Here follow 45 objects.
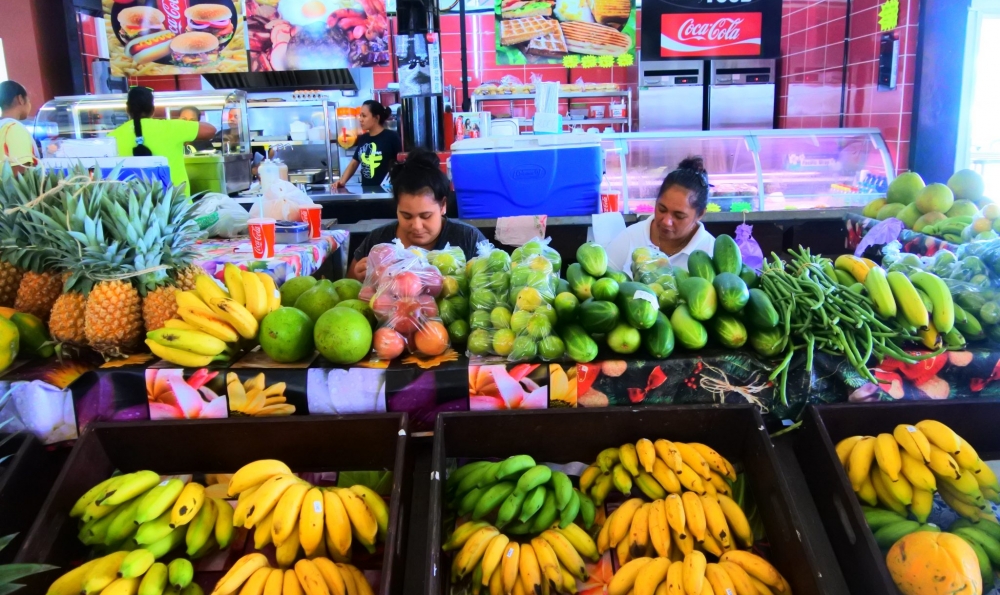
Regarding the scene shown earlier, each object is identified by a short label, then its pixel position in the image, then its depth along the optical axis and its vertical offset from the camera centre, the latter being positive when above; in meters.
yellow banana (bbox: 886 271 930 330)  1.71 -0.40
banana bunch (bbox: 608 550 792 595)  1.33 -0.87
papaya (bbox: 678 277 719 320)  1.69 -0.38
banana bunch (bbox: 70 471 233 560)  1.42 -0.77
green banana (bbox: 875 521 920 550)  1.45 -0.84
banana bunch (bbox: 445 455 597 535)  1.49 -0.78
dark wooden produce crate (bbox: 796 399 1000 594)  1.48 -0.72
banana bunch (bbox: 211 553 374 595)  1.31 -0.84
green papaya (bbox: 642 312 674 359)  1.65 -0.47
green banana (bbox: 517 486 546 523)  1.46 -0.78
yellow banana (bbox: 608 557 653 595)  1.38 -0.89
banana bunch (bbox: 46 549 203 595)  1.32 -0.83
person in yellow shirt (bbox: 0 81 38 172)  3.97 +0.27
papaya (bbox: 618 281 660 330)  1.62 -0.38
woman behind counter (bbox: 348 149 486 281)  2.94 -0.24
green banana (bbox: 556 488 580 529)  1.51 -0.82
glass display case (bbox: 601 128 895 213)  4.80 -0.07
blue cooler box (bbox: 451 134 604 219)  4.16 -0.10
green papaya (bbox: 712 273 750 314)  1.68 -0.36
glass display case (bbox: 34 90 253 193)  5.63 +0.41
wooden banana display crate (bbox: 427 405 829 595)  1.64 -0.70
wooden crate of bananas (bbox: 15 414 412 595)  1.62 -0.70
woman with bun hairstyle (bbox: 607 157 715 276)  3.00 -0.33
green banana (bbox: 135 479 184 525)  1.41 -0.73
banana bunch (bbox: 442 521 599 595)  1.39 -0.86
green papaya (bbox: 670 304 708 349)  1.68 -0.46
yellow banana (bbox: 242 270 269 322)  1.76 -0.36
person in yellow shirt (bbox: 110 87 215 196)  3.34 +0.14
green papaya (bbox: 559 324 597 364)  1.66 -0.48
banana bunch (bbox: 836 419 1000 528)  1.52 -0.76
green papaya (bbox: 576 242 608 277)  1.82 -0.29
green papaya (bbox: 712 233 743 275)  1.87 -0.30
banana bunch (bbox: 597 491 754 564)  1.45 -0.83
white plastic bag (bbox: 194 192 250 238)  3.42 -0.27
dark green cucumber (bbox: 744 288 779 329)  1.66 -0.41
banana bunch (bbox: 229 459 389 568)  1.40 -0.76
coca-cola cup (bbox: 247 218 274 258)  2.74 -0.31
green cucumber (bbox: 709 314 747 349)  1.69 -0.46
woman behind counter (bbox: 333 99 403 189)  6.48 +0.15
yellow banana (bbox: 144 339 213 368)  1.65 -0.47
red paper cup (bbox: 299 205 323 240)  3.43 -0.28
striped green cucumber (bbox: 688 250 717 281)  1.85 -0.32
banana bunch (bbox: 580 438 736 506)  1.56 -0.76
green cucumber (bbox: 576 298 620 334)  1.64 -0.40
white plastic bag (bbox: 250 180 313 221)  3.49 -0.21
